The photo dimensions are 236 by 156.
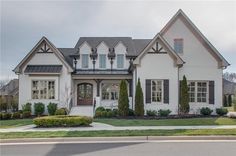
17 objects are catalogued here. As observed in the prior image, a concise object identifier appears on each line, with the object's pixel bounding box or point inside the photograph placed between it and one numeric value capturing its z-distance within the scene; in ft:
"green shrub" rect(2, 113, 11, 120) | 80.23
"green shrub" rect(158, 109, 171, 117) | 82.84
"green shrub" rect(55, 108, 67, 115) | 83.59
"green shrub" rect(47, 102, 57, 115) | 89.30
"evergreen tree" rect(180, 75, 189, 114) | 84.64
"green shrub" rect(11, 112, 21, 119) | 82.07
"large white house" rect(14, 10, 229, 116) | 86.02
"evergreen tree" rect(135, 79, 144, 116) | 82.43
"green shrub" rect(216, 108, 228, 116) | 85.96
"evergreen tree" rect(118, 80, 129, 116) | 81.92
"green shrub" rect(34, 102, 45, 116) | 89.40
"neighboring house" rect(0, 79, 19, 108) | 145.18
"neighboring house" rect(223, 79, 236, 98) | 192.65
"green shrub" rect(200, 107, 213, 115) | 85.88
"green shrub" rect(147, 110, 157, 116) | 83.21
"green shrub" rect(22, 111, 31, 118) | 83.97
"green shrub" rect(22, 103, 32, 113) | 88.69
